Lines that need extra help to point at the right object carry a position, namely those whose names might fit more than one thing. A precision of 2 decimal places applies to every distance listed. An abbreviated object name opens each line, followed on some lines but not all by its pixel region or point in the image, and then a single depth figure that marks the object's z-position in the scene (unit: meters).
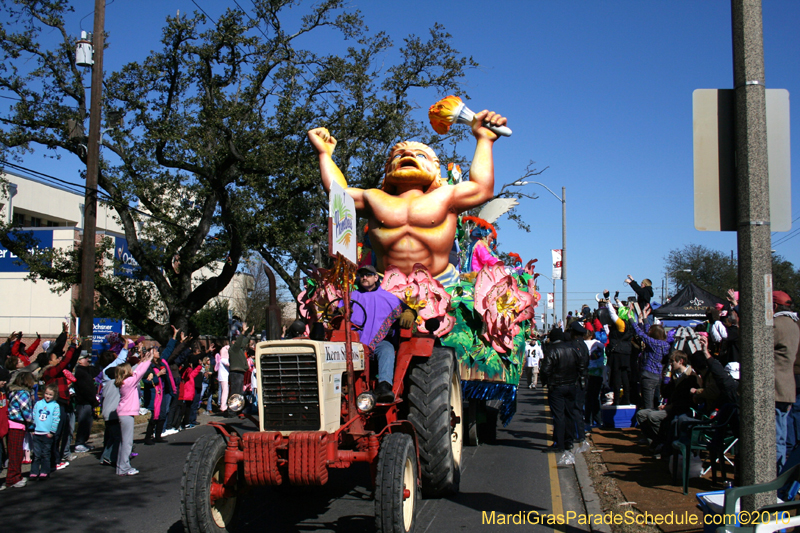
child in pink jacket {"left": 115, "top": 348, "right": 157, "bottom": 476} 8.09
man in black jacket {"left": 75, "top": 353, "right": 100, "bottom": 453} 9.33
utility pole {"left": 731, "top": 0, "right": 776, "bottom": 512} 3.36
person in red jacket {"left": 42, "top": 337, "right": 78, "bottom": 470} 8.36
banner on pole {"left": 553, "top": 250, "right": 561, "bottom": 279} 26.97
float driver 5.67
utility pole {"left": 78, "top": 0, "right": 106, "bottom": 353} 12.93
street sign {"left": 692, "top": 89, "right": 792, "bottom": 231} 3.52
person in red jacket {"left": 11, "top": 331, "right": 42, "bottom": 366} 12.30
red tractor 4.48
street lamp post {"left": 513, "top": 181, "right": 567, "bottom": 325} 26.08
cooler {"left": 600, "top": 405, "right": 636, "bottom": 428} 10.55
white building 32.03
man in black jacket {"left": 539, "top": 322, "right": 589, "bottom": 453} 8.44
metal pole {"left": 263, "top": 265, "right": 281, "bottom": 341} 5.39
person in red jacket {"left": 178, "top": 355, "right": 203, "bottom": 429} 11.50
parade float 4.58
